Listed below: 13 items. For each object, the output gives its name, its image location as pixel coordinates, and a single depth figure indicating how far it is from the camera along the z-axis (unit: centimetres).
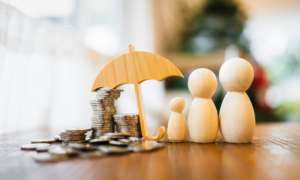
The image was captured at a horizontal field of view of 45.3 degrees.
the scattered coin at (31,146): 26
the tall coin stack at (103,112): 29
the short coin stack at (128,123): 29
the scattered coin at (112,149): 24
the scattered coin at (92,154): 23
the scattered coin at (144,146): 24
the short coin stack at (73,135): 28
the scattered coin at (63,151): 23
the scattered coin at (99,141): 26
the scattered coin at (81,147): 24
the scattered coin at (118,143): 25
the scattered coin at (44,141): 28
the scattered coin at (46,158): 22
